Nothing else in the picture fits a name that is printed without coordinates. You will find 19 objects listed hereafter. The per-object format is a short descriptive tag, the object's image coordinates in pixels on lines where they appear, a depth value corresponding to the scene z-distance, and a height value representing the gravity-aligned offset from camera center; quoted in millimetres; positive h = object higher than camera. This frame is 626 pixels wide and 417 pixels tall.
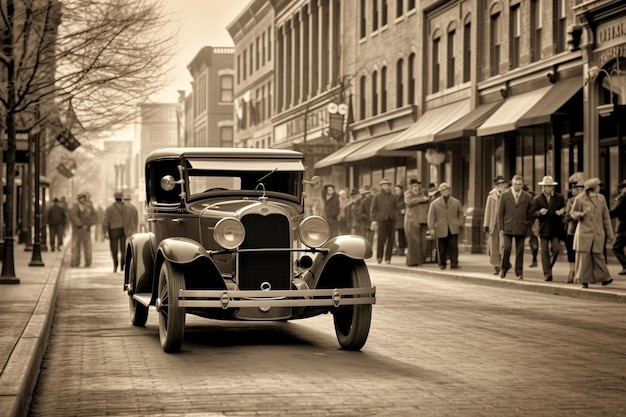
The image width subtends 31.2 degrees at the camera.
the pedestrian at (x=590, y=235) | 18953 -322
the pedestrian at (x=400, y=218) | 29494 -58
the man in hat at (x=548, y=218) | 21047 -39
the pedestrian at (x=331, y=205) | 34375 +331
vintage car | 10453 -378
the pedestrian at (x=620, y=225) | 21859 -178
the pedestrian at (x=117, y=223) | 26062 -172
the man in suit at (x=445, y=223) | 25062 -159
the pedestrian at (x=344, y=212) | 35531 +126
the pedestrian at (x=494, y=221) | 23406 -107
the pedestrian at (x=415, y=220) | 26609 -99
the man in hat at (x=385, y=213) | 28391 +72
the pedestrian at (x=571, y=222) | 19797 -113
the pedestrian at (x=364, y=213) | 31922 +80
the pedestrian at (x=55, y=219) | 34812 -108
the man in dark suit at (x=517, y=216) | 21453 -1
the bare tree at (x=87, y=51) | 20359 +3389
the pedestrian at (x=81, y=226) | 27469 -256
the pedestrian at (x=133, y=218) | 26219 -68
